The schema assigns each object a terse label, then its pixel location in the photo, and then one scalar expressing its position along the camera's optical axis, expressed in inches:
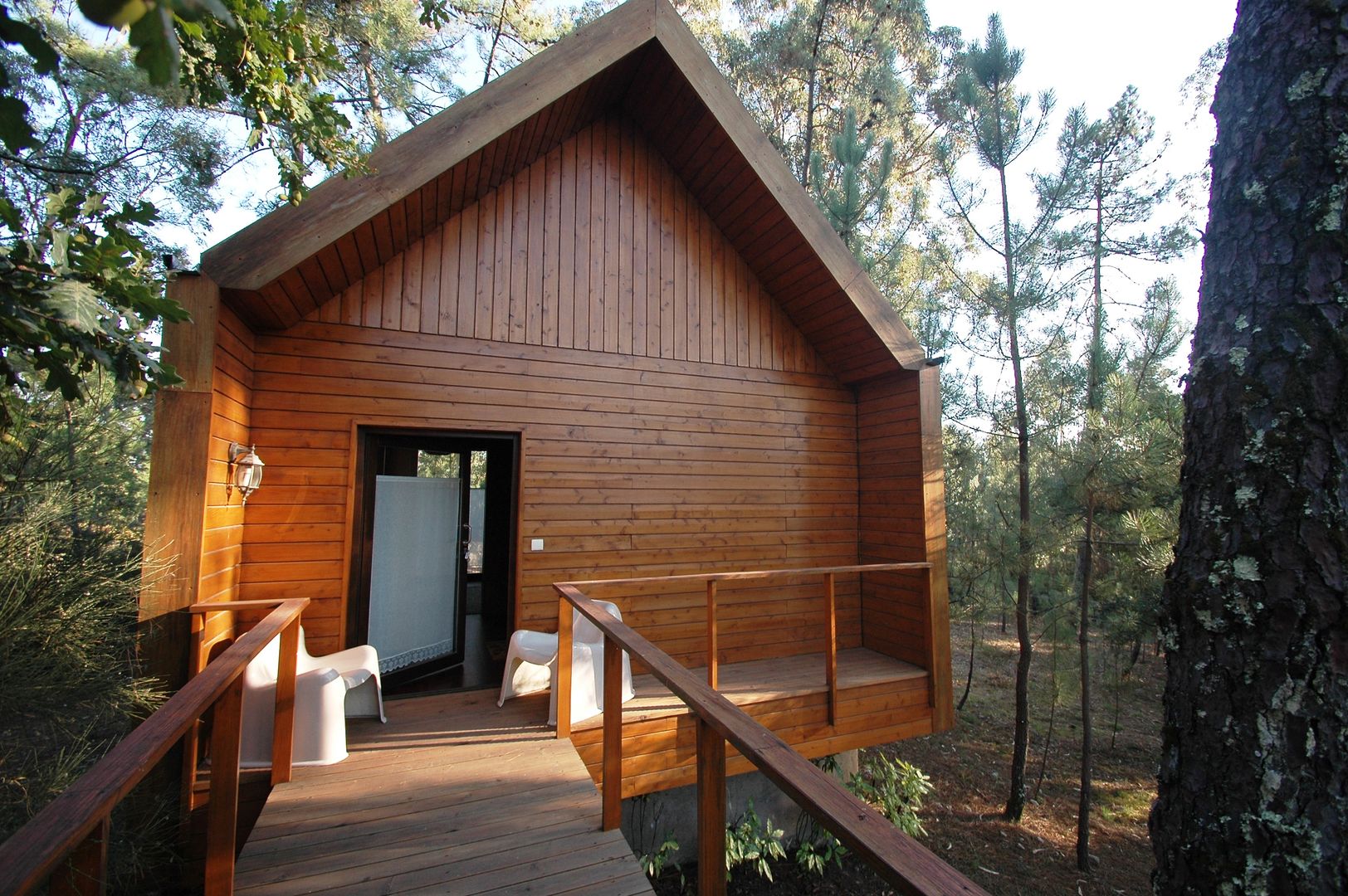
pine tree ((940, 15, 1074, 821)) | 250.1
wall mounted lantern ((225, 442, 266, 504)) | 137.2
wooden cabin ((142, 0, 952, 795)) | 141.4
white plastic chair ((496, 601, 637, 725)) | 144.0
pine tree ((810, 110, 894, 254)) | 274.1
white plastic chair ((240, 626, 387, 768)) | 118.0
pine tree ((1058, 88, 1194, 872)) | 232.4
